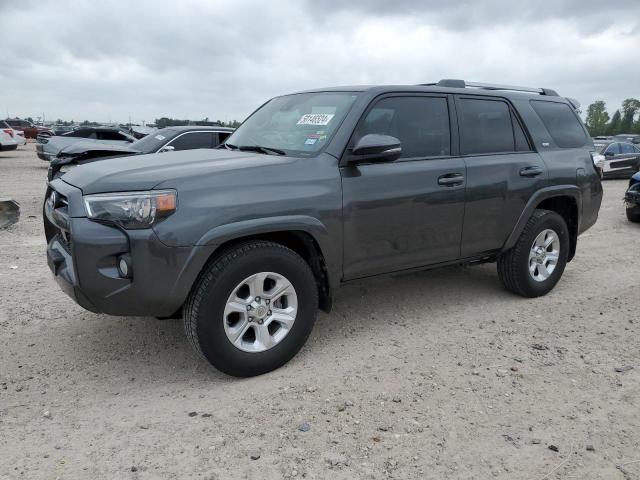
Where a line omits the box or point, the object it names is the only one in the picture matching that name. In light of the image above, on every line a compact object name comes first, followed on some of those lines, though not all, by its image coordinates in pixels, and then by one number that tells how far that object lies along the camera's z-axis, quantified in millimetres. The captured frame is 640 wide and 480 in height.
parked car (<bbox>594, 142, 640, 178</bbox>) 18312
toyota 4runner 3053
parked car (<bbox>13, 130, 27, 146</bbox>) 24727
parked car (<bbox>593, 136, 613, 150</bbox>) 19400
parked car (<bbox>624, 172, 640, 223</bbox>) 9750
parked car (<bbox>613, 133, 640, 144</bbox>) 33106
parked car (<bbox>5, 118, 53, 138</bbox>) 38884
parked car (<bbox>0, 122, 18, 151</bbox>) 23400
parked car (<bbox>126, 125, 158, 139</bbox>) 22020
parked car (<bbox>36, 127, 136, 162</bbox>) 16797
